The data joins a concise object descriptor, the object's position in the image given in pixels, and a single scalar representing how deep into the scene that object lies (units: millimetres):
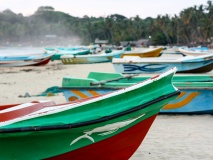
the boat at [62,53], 33906
